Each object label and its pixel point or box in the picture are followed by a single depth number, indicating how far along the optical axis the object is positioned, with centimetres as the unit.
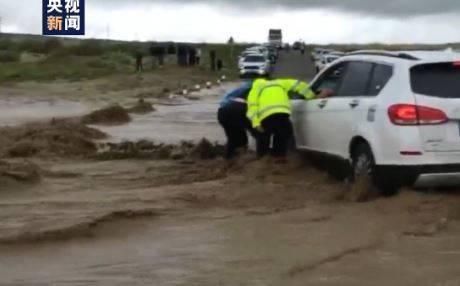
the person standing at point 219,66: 6865
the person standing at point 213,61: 6710
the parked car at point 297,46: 13959
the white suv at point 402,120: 922
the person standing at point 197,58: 7314
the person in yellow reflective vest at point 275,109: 1159
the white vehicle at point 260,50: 7489
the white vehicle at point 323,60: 6216
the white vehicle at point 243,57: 6183
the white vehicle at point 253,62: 5678
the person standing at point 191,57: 7038
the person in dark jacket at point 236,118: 1291
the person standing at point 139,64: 6186
